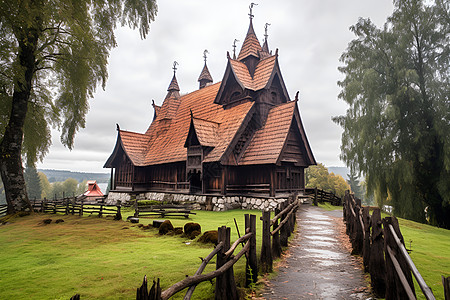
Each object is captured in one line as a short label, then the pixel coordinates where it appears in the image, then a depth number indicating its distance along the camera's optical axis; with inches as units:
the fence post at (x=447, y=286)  85.6
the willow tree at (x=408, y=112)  685.3
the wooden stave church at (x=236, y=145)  784.9
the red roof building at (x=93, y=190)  1481.5
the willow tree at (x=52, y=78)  509.7
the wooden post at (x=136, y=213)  633.9
